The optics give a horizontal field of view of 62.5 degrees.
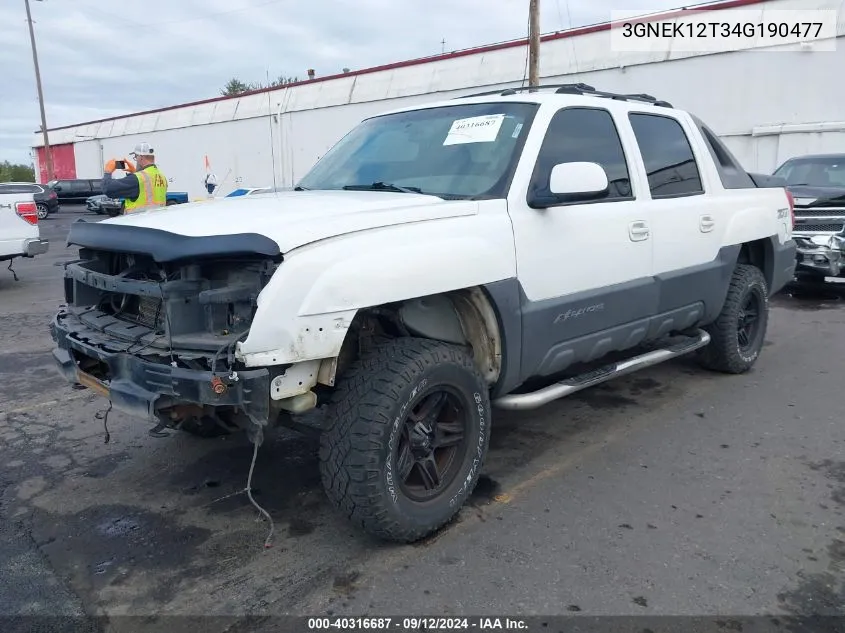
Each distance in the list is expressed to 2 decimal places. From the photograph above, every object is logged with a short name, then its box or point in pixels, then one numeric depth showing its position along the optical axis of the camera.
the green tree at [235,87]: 71.62
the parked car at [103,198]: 23.04
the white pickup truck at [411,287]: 2.67
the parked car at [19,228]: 9.57
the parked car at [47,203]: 28.05
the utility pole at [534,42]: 14.99
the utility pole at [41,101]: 40.97
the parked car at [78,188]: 35.16
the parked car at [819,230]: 8.71
